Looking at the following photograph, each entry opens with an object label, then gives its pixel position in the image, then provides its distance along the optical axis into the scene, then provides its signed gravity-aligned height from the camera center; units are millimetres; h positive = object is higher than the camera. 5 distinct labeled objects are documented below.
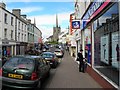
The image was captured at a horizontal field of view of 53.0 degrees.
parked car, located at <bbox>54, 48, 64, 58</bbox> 20126 -1540
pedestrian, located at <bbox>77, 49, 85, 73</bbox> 8503 -1294
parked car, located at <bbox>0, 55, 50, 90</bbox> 4588 -1141
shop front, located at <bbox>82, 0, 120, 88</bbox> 4462 +143
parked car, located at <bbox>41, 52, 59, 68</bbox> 10439 -1284
